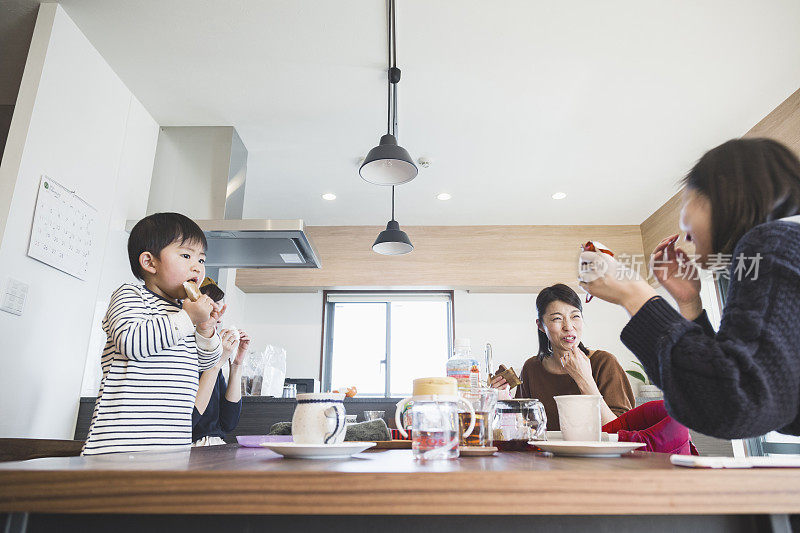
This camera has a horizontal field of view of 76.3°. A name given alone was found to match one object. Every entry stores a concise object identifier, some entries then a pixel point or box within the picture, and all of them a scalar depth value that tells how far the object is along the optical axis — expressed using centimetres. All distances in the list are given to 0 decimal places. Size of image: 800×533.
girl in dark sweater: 61
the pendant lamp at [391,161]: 227
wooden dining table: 47
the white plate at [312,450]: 68
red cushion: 108
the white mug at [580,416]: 96
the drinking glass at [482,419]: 92
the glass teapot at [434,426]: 75
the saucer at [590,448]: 75
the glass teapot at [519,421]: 108
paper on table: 53
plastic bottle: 115
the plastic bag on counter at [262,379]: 325
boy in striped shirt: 114
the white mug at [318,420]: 80
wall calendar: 213
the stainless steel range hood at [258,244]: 266
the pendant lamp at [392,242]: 347
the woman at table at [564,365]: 178
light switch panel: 196
